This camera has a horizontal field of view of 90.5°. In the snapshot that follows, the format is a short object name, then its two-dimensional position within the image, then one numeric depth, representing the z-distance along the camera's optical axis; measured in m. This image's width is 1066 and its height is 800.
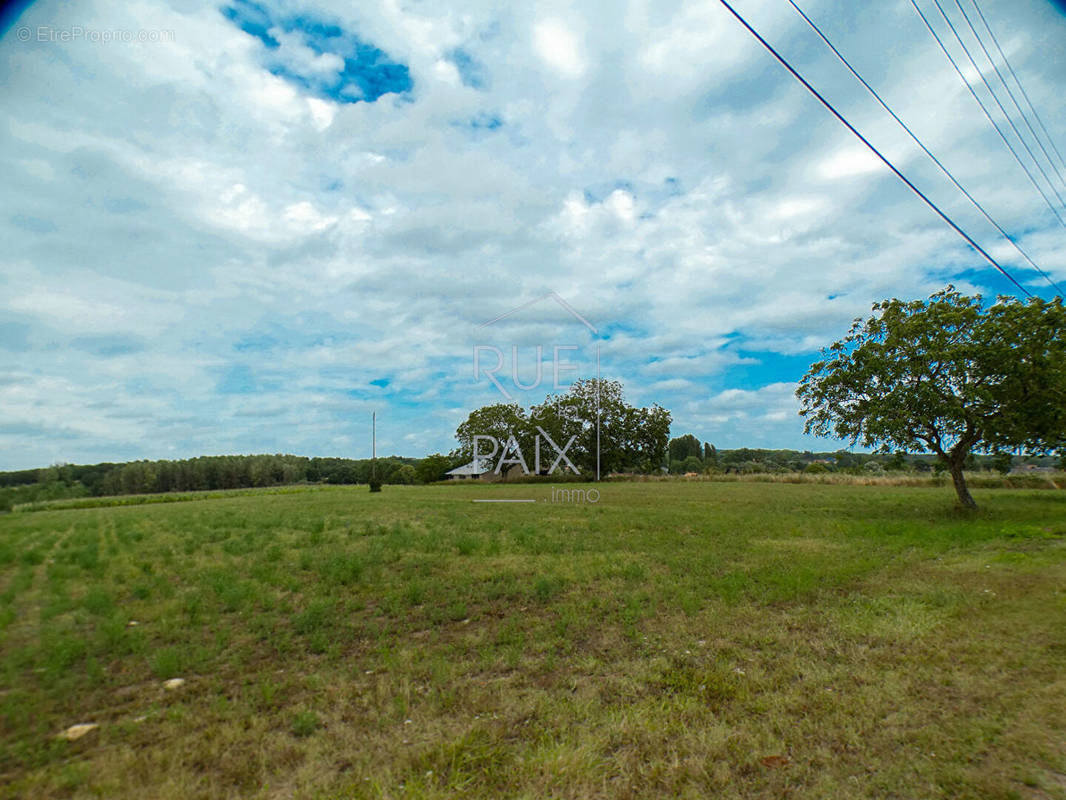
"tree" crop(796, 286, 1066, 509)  16.39
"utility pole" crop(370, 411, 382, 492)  39.75
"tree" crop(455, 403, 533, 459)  49.75
